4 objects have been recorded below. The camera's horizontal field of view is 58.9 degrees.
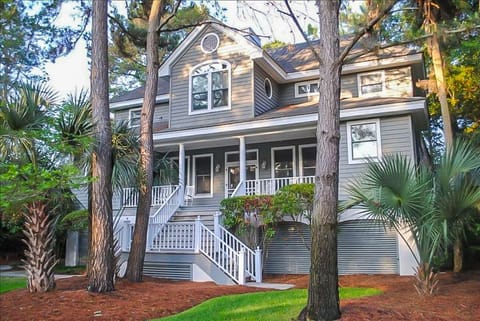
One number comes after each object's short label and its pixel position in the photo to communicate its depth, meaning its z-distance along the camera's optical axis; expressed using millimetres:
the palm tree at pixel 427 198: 7031
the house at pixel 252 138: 11938
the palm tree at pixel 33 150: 6398
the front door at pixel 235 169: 16547
